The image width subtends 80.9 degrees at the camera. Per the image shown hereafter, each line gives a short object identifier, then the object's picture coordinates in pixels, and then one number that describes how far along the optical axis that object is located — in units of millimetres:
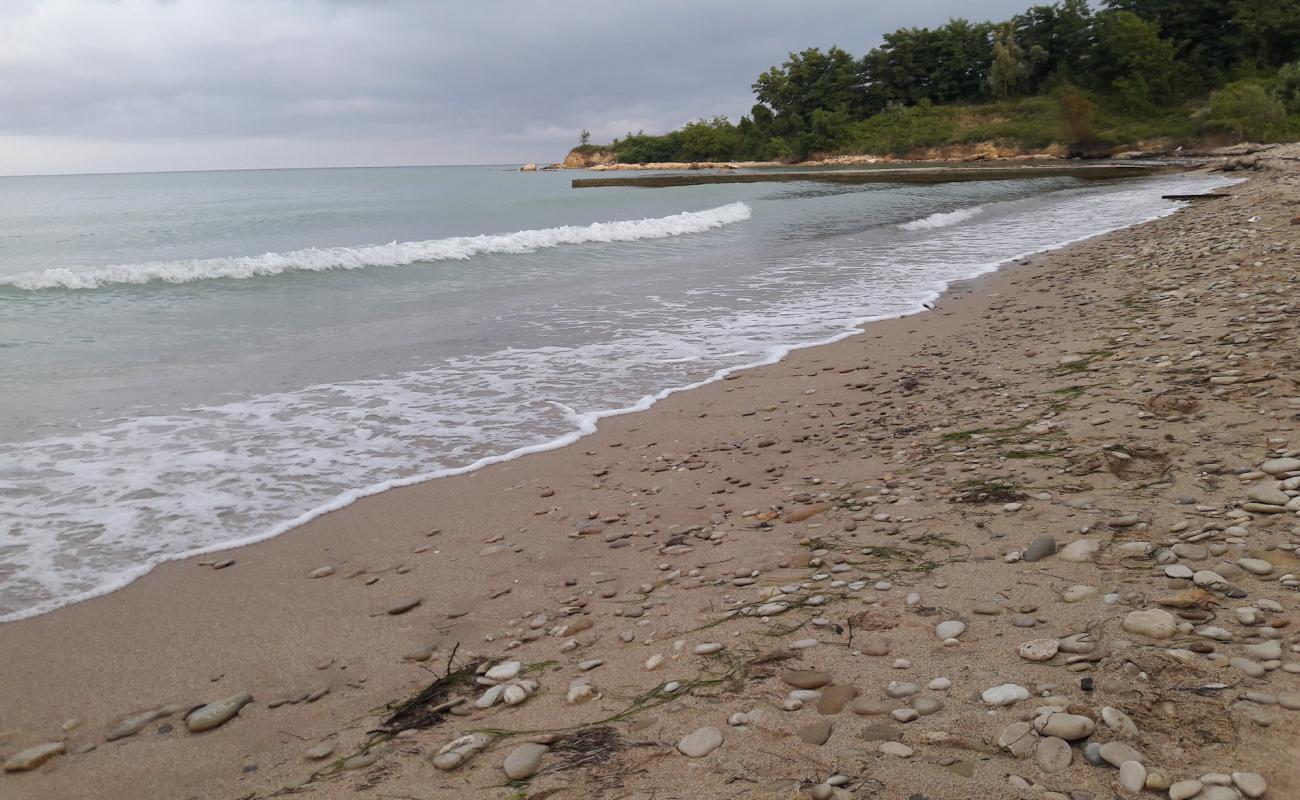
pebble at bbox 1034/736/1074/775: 1730
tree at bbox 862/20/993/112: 90000
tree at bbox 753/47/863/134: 97750
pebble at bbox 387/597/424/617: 3416
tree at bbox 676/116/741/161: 107438
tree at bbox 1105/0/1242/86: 73375
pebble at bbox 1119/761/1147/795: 1623
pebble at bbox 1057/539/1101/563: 2744
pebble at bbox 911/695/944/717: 2039
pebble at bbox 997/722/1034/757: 1812
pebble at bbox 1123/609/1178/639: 2164
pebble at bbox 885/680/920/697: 2145
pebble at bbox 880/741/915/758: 1883
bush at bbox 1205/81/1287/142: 49997
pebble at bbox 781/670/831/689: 2285
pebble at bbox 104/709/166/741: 2715
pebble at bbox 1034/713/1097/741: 1801
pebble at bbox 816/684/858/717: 2148
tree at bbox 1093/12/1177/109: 72500
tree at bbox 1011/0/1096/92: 81625
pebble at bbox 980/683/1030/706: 2008
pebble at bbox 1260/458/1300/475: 2994
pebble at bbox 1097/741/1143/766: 1702
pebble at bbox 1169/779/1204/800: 1568
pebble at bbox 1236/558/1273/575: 2383
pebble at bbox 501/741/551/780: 2111
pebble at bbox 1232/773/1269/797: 1540
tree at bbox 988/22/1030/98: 83500
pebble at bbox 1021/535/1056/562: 2824
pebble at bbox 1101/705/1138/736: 1795
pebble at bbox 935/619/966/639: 2424
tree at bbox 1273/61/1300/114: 52219
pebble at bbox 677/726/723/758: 2059
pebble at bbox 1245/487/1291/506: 2773
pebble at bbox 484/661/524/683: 2767
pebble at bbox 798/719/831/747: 2010
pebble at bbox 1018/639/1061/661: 2168
